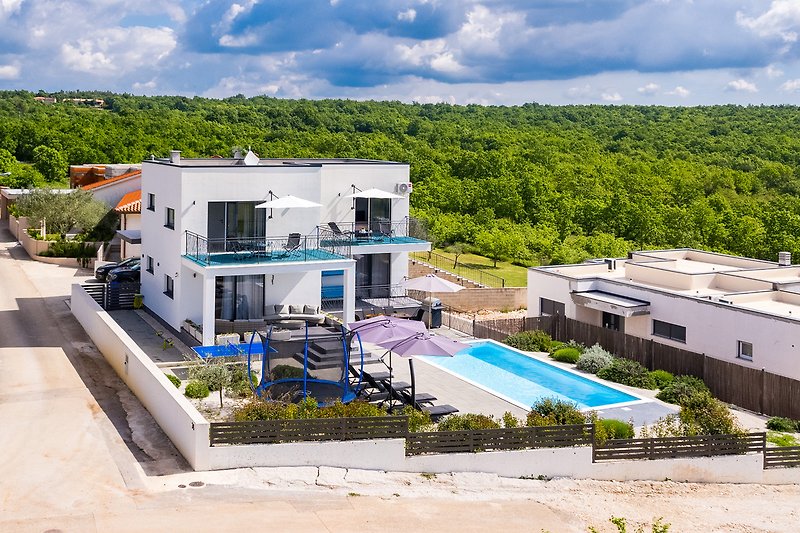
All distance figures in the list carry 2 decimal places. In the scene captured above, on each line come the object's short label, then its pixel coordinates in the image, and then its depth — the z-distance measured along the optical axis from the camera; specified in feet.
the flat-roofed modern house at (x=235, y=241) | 90.94
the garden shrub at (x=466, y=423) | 61.31
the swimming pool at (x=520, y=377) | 83.61
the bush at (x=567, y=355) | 95.72
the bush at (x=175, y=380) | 70.49
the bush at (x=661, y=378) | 86.64
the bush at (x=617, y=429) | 66.39
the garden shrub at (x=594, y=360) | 91.91
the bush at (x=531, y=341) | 101.14
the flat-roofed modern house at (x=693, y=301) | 83.82
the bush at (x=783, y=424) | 75.72
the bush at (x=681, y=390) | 80.59
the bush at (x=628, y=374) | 87.76
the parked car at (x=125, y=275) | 115.65
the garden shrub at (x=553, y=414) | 63.36
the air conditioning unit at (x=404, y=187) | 112.68
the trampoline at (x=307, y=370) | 66.23
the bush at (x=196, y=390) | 69.26
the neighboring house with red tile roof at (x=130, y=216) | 133.39
